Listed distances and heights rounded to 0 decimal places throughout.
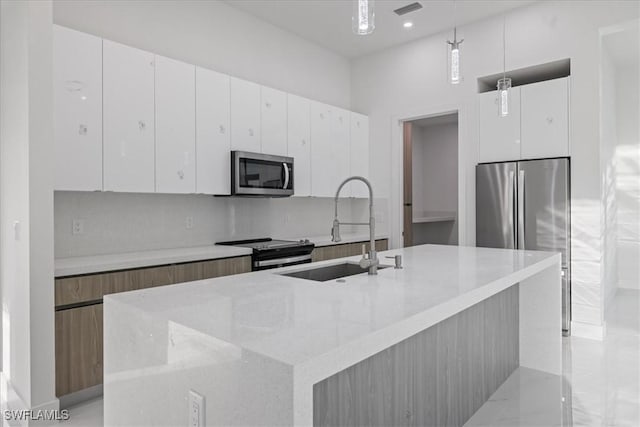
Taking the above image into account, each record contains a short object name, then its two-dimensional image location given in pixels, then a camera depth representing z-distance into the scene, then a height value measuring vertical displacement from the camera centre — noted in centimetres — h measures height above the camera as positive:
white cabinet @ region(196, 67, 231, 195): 355 +71
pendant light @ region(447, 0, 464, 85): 253 +92
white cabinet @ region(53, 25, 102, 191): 267 +70
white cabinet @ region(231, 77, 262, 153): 384 +93
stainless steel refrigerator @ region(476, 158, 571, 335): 388 +2
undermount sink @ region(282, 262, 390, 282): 225 -35
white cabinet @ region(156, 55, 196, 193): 327 +71
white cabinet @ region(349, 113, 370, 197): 536 +81
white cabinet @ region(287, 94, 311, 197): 446 +79
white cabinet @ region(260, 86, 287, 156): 414 +95
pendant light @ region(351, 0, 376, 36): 167 +81
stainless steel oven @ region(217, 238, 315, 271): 357 -38
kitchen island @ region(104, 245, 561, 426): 98 -38
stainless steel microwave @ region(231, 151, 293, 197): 376 +36
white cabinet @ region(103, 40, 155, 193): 293 +71
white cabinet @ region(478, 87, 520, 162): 422 +86
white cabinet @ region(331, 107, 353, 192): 507 +85
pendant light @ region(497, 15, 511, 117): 313 +89
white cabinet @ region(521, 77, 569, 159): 394 +90
